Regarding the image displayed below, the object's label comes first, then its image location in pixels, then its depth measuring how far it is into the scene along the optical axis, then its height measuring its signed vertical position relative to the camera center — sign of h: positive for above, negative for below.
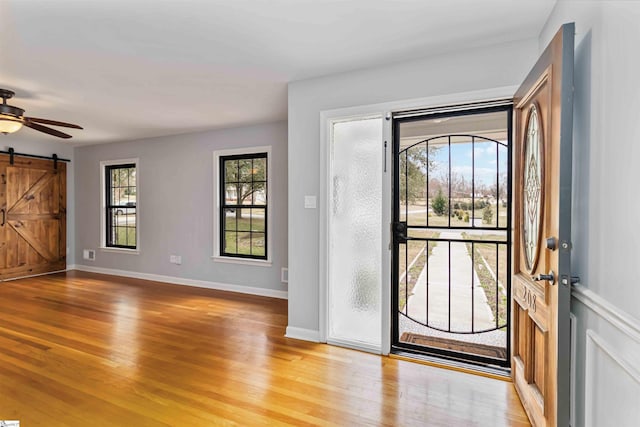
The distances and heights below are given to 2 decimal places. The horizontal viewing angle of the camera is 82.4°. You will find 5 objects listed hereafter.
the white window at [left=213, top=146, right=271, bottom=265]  5.26 +0.07
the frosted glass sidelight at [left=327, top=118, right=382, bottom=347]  3.13 -0.20
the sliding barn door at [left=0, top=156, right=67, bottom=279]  6.01 -0.14
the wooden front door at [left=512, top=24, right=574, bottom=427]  1.62 -0.12
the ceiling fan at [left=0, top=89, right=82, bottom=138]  3.43 +0.87
